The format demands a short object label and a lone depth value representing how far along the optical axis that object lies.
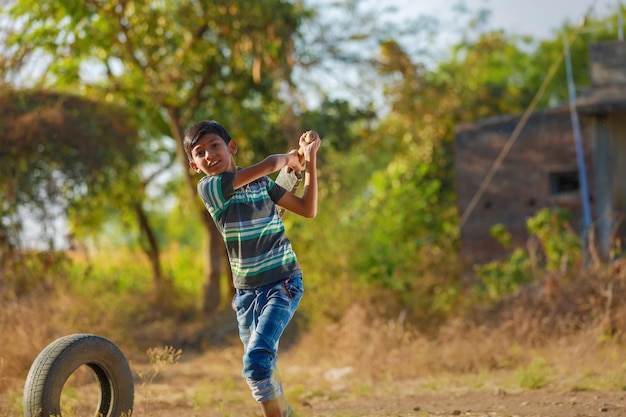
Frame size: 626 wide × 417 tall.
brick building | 12.65
